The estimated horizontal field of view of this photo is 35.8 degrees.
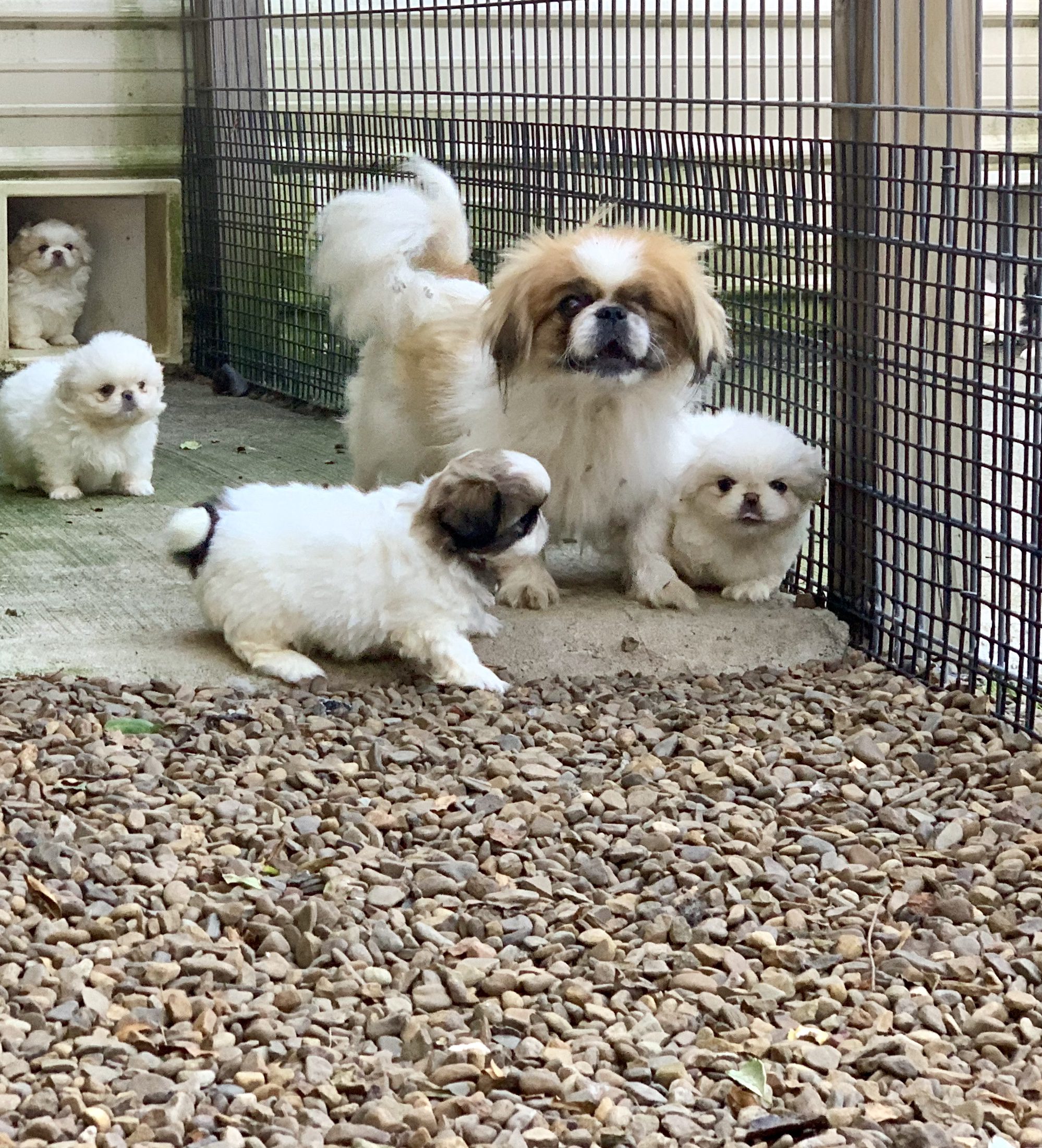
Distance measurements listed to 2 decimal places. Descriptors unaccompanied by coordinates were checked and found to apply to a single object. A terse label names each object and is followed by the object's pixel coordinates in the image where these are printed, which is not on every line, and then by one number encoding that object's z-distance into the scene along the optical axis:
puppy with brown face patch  3.66
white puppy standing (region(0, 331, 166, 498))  5.39
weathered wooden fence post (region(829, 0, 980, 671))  3.66
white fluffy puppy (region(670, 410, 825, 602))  4.12
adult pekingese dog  4.04
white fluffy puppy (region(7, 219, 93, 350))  7.85
